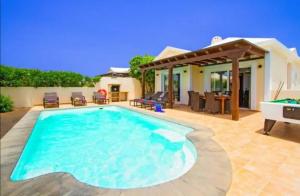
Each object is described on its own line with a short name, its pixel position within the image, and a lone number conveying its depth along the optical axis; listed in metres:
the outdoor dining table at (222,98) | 9.46
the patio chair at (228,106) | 9.77
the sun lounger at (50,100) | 12.62
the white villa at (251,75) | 9.59
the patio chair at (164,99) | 12.51
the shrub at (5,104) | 10.55
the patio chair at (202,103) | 10.56
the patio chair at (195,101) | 10.59
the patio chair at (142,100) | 12.86
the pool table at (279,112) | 4.64
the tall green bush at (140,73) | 18.92
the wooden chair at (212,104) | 9.56
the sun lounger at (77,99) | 13.88
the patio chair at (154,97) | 13.11
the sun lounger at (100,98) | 14.79
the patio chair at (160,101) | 11.84
